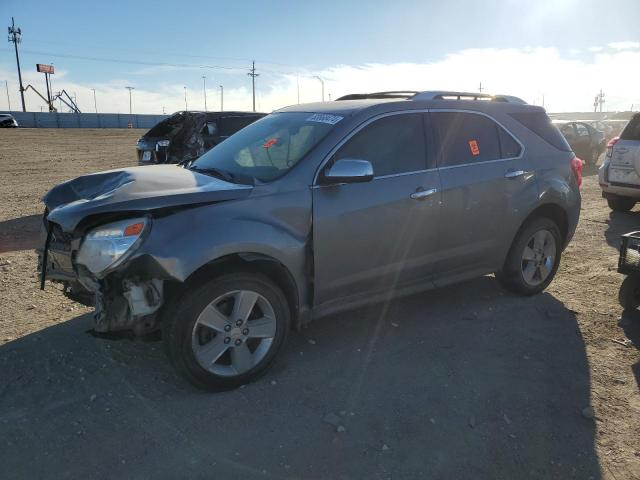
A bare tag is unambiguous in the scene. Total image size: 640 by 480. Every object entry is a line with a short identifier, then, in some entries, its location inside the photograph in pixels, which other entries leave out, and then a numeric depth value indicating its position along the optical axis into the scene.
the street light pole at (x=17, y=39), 74.31
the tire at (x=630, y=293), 4.50
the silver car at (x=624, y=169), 8.55
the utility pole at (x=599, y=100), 103.50
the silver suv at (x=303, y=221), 3.08
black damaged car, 9.26
